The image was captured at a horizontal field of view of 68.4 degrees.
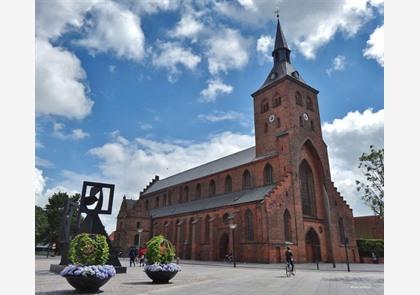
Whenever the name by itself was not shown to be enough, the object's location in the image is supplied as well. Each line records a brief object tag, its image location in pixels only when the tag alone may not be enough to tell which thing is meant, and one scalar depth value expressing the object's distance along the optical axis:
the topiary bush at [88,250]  12.41
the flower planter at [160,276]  15.71
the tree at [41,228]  67.62
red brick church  36.66
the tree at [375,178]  20.52
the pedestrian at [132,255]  33.62
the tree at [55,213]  64.88
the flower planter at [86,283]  11.77
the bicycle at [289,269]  20.38
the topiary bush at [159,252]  16.31
